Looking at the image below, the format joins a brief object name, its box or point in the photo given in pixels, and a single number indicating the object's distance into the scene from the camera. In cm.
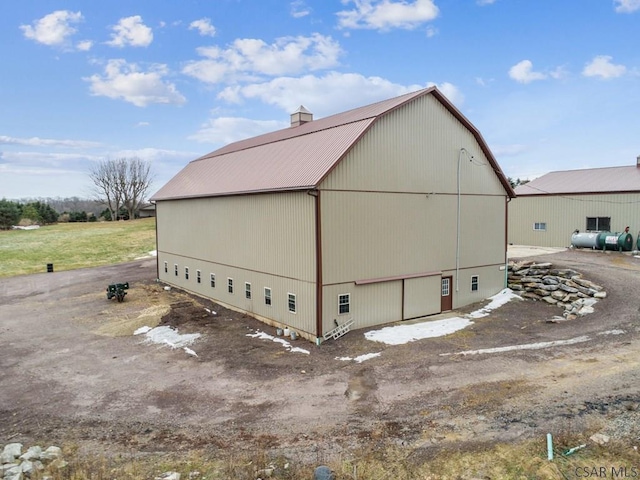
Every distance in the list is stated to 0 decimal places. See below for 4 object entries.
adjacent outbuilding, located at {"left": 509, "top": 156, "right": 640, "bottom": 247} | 3106
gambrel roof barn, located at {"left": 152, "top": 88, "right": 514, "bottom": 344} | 1692
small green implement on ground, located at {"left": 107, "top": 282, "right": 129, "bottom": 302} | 2570
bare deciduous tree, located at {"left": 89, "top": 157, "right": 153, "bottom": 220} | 8631
